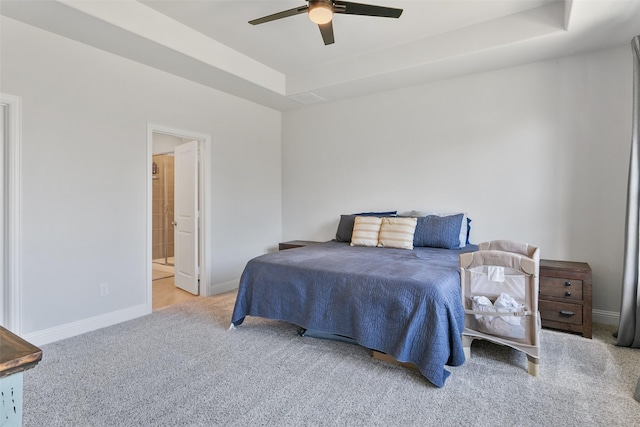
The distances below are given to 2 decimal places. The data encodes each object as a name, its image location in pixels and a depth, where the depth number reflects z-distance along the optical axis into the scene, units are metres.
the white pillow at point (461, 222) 3.56
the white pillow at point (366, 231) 3.78
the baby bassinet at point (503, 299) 2.11
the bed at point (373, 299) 2.08
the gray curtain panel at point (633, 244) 2.57
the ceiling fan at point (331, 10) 2.23
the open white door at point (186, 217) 4.18
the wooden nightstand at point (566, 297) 2.75
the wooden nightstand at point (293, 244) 4.52
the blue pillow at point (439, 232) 3.47
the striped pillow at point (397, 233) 3.57
